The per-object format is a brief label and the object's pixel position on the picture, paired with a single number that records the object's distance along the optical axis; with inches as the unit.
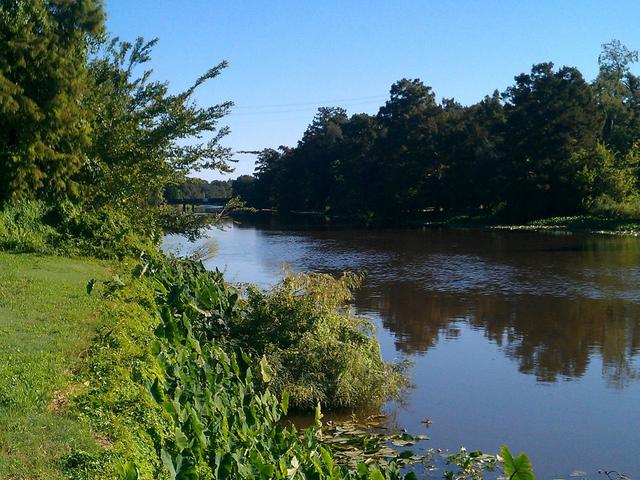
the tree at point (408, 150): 2518.5
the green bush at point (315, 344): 419.8
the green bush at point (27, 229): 648.4
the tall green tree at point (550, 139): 2054.6
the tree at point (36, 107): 658.8
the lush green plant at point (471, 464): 323.3
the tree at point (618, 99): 2351.1
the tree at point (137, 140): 759.7
